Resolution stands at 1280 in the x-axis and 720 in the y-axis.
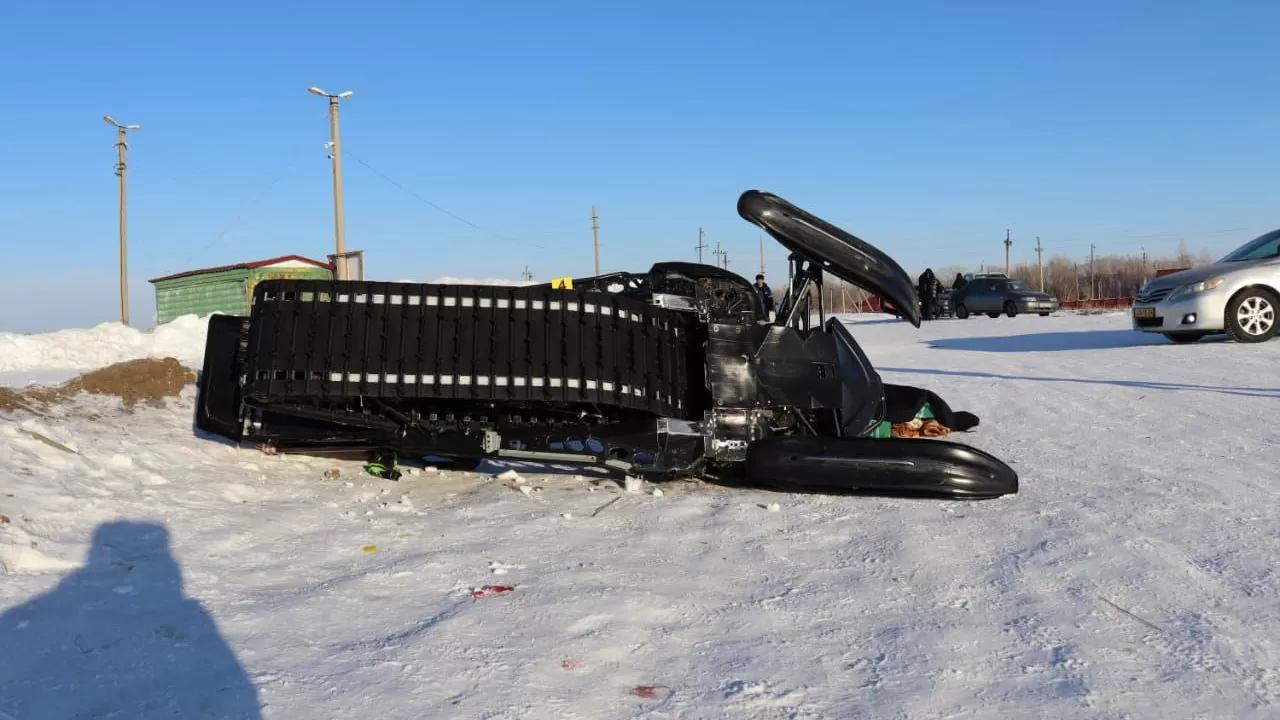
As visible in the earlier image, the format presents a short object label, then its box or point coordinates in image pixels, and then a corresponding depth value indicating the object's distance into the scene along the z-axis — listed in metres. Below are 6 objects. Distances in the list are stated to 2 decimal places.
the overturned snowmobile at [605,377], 4.84
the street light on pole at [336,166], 24.89
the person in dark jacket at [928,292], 28.06
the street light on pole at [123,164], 32.20
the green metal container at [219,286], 32.12
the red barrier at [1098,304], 43.88
